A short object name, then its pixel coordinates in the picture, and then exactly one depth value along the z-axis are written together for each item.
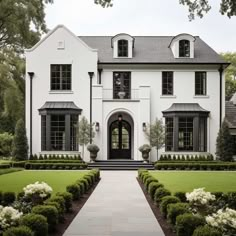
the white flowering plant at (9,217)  4.92
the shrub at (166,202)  6.91
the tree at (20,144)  19.02
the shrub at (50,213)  5.76
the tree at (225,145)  18.93
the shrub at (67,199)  7.44
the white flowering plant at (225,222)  4.65
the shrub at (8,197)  7.98
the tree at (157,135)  18.71
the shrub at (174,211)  5.92
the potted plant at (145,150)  18.95
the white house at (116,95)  19.59
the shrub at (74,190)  8.85
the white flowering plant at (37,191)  6.93
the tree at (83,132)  18.76
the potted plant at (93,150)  18.83
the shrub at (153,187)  8.99
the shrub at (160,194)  8.12
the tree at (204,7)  8.15
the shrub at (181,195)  8.14
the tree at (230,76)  34.64
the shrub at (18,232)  4.28
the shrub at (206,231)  4.30
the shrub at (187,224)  5.08
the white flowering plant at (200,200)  6.14
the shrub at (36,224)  4.95
